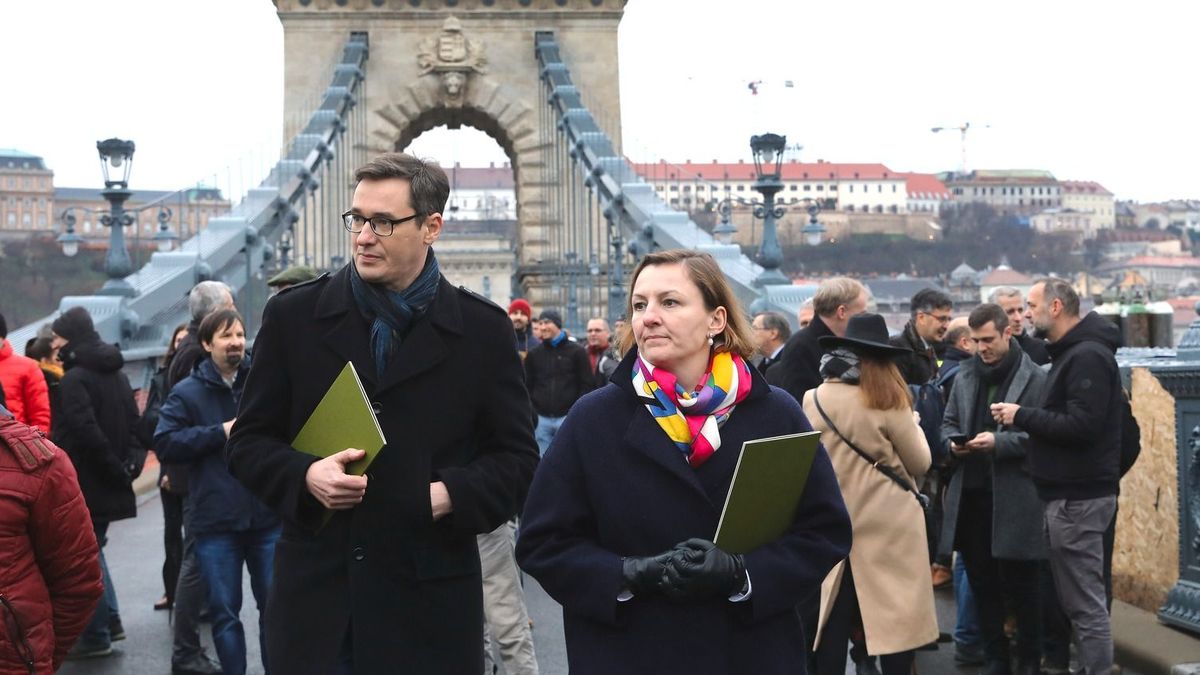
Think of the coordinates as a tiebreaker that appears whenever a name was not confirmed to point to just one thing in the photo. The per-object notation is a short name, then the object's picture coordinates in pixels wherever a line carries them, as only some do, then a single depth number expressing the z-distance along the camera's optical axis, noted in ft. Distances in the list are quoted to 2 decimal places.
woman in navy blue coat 10.41
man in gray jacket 20.75
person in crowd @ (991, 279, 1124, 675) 19.36
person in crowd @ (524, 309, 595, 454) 33.37
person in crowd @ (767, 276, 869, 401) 20.76
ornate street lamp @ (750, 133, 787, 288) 46.62
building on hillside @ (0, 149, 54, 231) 210.79
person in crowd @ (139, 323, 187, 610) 23.63
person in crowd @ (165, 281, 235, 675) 20.93
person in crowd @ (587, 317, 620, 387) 37.04
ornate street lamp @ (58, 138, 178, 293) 47.06
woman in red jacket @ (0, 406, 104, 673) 10.89
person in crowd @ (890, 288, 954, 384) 23.80
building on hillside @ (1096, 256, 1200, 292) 187.83
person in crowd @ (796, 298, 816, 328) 29.47
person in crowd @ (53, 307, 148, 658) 22.80
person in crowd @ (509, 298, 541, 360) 38.24
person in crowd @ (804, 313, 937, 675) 17.76
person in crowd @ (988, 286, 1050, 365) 24.38
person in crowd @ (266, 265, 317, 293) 22.07
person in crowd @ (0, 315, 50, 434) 21.44
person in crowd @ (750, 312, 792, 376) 27.12
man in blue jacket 18.93
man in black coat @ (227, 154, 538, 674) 11.69
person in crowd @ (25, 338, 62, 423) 24.85
